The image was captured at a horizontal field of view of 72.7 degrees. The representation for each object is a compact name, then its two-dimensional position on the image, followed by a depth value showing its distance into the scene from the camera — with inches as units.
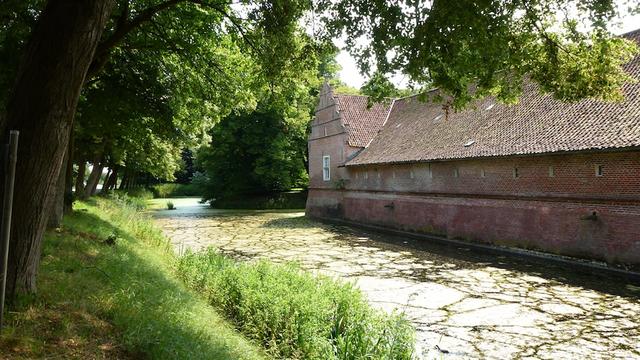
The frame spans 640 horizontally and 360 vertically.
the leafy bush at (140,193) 1794.2
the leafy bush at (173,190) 2358.8
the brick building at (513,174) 470.0
